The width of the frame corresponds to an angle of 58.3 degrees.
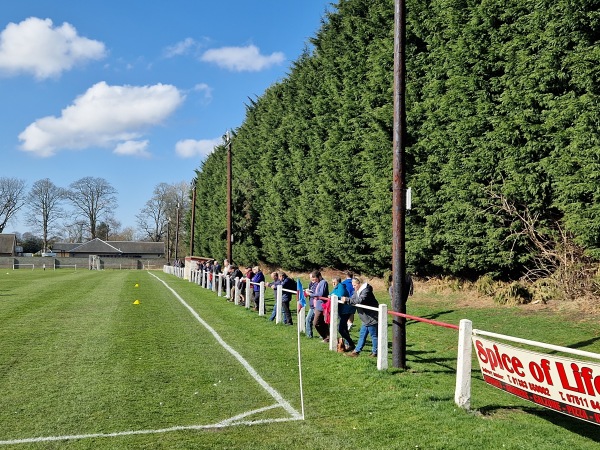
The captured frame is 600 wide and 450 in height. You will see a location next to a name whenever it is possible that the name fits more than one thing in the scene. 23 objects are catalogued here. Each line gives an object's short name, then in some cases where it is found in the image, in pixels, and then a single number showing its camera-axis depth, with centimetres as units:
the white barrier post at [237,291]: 2120
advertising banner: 503
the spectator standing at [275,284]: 1591
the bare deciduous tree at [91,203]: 10975
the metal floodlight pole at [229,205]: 3048
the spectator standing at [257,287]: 1888
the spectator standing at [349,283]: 1214
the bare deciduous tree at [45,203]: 10388
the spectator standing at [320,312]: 1234
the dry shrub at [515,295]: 1463
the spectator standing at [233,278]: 2248
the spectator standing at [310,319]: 1308
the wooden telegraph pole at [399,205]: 920
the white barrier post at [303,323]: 1383
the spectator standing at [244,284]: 2055
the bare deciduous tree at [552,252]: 1305
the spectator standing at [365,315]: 1026
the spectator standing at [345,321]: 1104
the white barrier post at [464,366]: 680
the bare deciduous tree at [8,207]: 10244
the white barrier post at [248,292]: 1947
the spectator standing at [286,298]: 1543
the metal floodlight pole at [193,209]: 5347
